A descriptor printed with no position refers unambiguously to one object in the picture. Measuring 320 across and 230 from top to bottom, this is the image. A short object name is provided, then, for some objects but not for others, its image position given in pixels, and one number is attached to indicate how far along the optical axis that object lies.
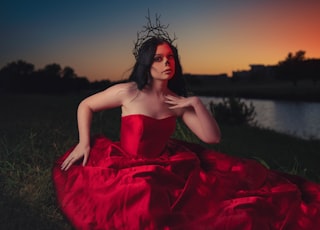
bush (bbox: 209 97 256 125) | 8.85
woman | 2.47
